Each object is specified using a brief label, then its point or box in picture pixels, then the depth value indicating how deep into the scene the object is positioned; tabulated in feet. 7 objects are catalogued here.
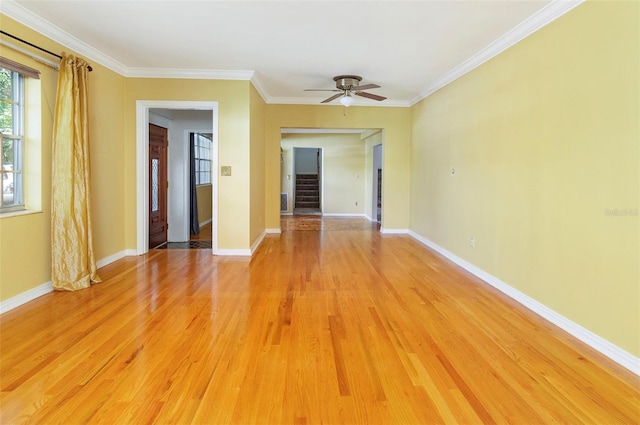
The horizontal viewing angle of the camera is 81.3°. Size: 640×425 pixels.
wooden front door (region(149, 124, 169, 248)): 20.99
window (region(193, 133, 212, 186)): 26.78
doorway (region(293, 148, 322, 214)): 42.50
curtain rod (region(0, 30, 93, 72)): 10.09
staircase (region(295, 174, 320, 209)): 42.73
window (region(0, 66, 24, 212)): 10.73
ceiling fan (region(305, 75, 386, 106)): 17.33
